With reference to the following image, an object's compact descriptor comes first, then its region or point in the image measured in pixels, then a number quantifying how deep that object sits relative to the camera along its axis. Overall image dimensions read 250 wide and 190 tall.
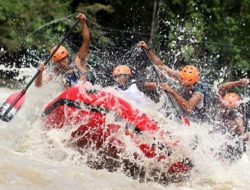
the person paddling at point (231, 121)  16.36
